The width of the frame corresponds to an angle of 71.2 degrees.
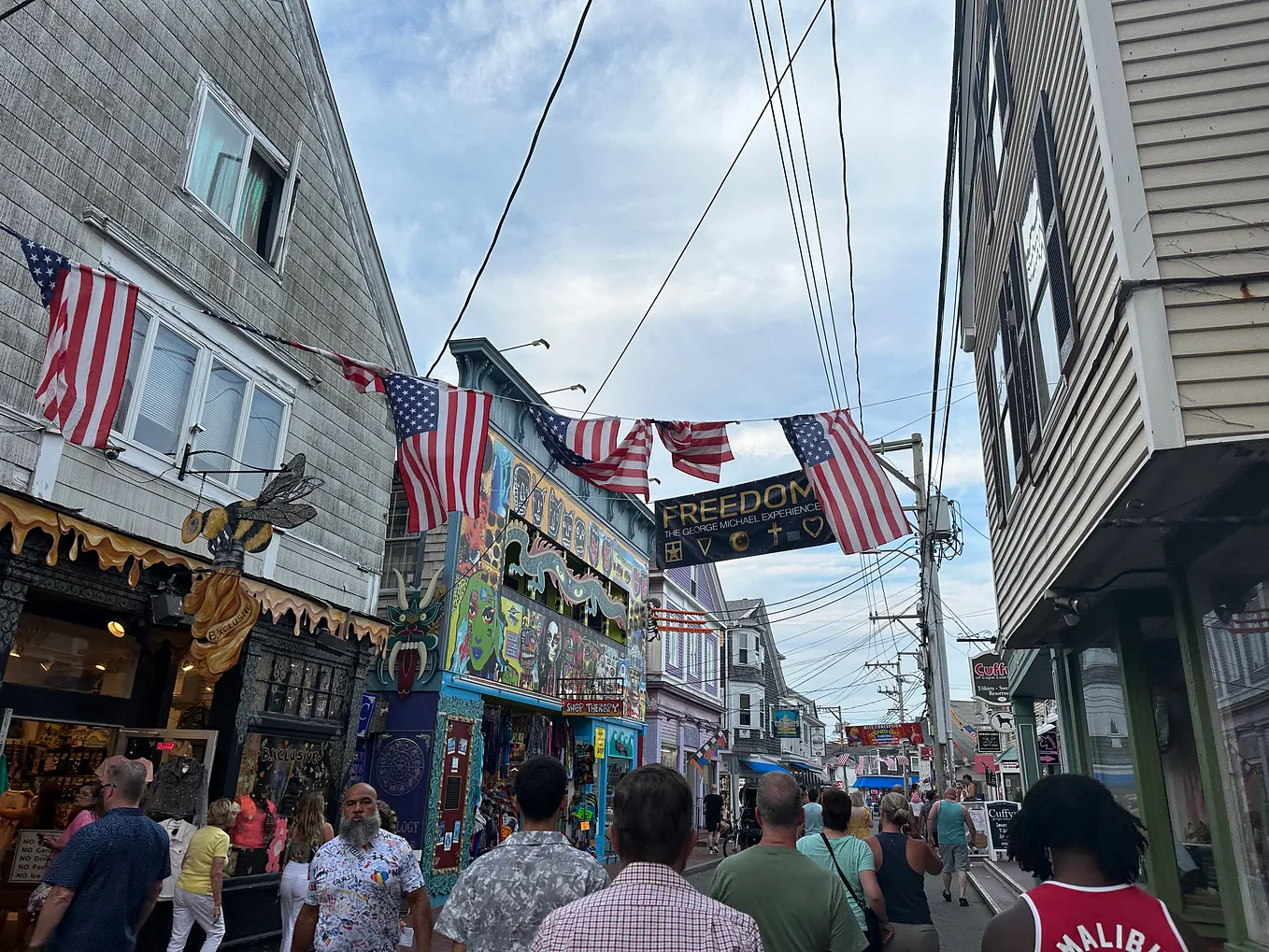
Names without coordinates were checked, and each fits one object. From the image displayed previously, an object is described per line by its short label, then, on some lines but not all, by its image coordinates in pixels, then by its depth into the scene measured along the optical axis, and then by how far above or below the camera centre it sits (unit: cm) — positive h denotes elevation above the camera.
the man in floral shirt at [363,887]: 433 -56
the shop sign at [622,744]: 2241 +83
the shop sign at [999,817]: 1808 -55
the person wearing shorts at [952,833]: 1308 -65
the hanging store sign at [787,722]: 4763 +312
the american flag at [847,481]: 955 +312
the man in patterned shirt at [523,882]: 332 -39
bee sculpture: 832 +226
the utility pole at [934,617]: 1355 +273
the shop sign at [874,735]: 5012 +276
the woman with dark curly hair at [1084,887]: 246 -26
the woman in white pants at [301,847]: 716 -64
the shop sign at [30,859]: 846 -91
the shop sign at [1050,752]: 2259 +93
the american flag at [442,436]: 862 +311
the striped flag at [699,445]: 977 +350
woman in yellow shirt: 746 -100
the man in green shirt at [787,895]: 352 -44
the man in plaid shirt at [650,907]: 226 -32
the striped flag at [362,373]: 848 +372
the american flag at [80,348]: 684 +305
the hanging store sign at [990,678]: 2117 +253
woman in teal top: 503 -39
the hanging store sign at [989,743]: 2988 +149
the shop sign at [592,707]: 1792 +135
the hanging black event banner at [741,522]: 1142 +329
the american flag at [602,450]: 955 +334
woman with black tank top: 545 -59
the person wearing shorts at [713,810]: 2588 -83
